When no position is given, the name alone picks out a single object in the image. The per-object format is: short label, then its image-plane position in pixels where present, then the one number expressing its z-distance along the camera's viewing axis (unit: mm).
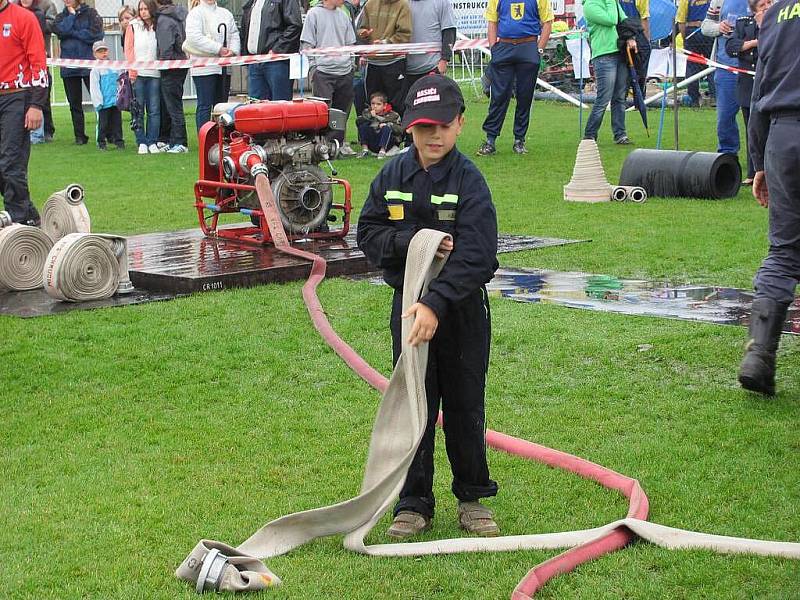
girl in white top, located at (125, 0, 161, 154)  19094
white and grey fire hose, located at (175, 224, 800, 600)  4230
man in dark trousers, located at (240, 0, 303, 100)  17516
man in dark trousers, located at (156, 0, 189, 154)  18938
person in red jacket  10688
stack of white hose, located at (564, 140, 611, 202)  12859
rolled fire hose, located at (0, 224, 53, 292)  8883
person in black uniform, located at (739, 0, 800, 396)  6066
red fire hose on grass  3990
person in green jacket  16281
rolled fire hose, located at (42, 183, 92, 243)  9281
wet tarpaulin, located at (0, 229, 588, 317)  8750
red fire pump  9938
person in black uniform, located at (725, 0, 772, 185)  12812
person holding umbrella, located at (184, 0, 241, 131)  18094
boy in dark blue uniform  4320
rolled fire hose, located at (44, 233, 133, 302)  8461
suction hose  12719
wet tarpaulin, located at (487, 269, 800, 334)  7777
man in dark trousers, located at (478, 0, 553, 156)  16312
